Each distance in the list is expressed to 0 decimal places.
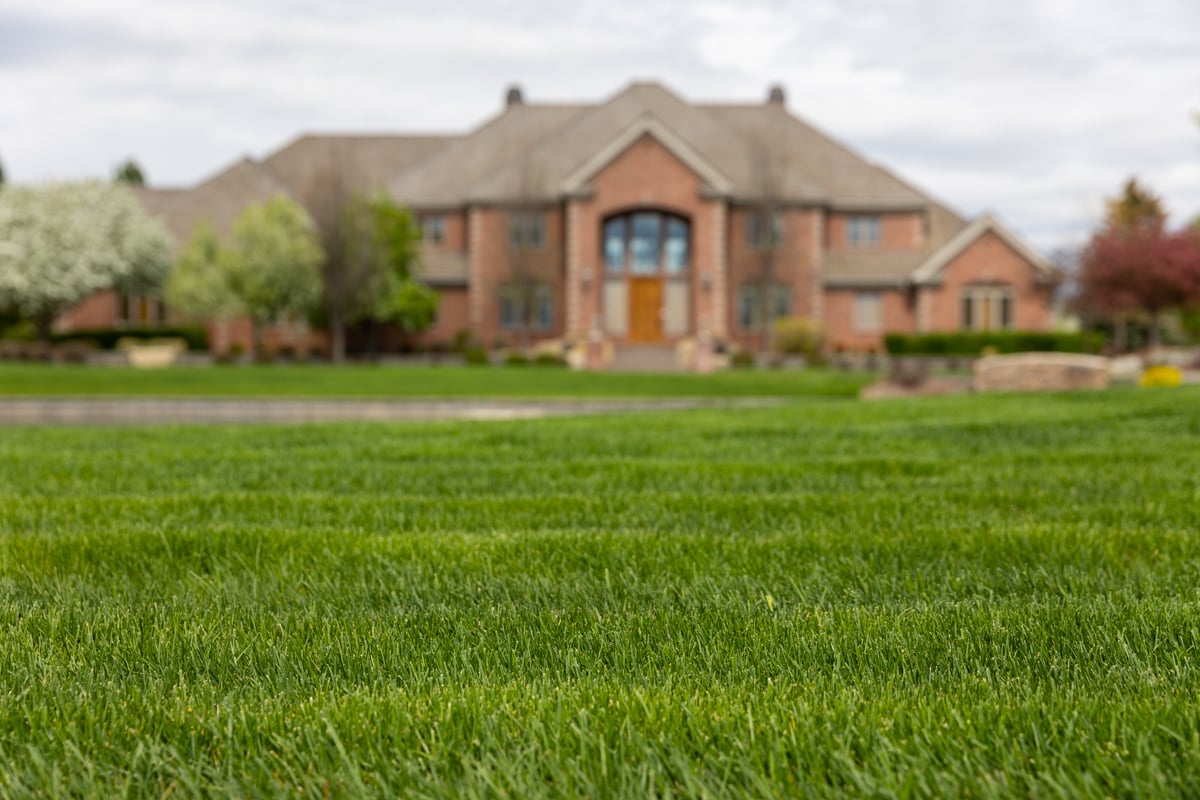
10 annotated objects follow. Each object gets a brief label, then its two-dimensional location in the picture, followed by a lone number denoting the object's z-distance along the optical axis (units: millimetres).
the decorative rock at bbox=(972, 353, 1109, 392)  19688
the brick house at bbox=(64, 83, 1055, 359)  39156
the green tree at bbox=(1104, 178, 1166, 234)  52500
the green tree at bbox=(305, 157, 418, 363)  36500
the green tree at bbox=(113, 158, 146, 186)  59194
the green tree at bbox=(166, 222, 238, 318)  36531
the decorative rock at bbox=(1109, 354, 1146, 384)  24750
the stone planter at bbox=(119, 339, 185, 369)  35656
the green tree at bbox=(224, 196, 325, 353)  35938
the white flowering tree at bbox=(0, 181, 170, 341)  37469
